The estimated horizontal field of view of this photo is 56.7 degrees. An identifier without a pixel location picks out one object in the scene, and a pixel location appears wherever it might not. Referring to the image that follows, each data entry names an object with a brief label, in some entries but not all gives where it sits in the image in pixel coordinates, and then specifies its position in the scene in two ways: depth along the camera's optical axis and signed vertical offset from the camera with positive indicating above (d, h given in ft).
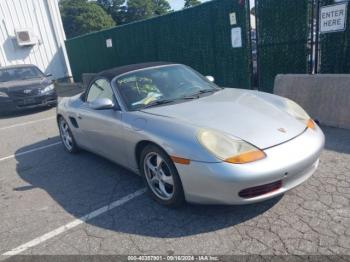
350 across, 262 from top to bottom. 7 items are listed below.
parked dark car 32.37 -3.84
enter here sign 18.92 -0.56
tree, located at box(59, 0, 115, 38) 162.30 +11.46
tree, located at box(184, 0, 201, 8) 201.26 +15.25
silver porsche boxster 8.86 -3.27
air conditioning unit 52.24 +2.05
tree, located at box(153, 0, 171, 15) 228.72 +18.32
